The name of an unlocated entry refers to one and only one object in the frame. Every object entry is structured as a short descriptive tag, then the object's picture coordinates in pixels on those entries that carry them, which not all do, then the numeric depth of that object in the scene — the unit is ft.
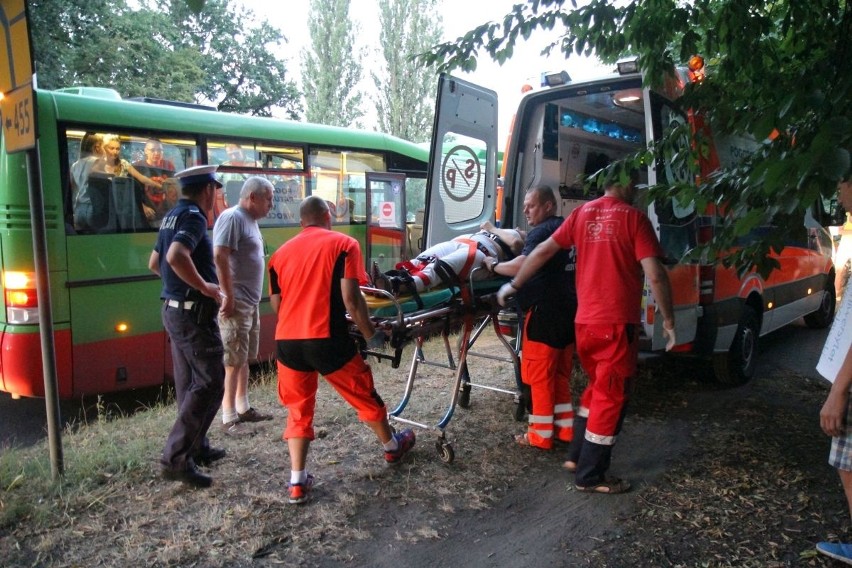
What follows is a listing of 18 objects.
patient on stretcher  12.89
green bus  16.16
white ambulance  15.58
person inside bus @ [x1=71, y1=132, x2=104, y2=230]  17.16
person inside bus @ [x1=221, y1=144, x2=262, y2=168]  20.97
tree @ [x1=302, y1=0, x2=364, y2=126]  102.73
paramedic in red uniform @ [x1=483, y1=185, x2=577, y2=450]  13.29
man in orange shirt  10.94
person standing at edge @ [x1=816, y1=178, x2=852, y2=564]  8.21
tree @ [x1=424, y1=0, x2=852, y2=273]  7.24
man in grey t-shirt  14.01
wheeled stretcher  11.91
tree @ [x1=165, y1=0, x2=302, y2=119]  67.87
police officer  11.53
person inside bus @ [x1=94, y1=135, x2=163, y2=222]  17.76
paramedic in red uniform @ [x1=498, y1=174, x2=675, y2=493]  11.33
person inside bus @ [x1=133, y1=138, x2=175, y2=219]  18.75
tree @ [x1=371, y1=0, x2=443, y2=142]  98.43
